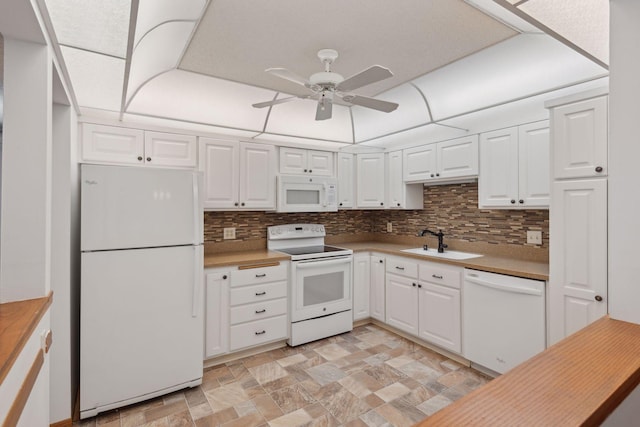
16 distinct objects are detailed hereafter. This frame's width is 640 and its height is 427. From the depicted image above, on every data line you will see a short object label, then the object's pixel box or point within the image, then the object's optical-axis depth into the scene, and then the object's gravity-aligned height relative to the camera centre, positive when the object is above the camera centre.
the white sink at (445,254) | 3.20 -0.40
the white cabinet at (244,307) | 2.83 -0.85
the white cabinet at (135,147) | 2.58 +0.57
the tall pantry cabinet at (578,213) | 1.95 +0.02
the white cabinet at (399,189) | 3.88 +0.31
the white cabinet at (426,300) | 2.91 -0.84
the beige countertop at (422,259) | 2.46 -0.41
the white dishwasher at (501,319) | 2.33 -0.80
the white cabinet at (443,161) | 3.13 +0.57
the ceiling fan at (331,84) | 1.79 +0.77
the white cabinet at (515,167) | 2.60 +0.41
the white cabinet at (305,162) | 3.58 +0.61
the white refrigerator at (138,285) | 2.18 -0.51
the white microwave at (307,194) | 3.53 +0.24
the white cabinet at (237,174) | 3.11 +0.41
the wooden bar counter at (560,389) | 0.69 -0.43
